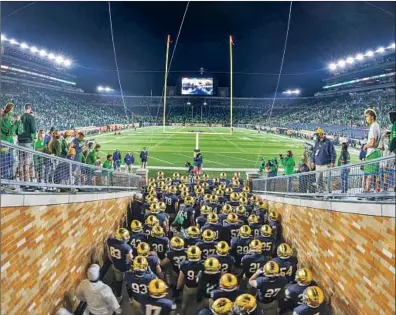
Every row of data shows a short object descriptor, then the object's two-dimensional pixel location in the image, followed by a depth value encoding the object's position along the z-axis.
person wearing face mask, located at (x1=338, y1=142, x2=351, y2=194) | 6.10
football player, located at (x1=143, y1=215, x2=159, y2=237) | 6.82
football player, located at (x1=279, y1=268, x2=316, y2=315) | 4.75
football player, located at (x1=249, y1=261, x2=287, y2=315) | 4.93
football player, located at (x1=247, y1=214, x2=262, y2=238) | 7.37
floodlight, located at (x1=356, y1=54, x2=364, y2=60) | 36.50
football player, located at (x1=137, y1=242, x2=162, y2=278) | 5.42
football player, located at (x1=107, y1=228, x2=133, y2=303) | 6.07
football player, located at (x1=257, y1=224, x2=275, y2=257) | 6.60
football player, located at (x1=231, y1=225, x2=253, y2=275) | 6.38
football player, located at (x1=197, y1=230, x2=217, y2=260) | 5.94
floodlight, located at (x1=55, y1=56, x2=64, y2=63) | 36.68
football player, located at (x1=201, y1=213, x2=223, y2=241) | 6.71
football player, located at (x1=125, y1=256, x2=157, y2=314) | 4.69
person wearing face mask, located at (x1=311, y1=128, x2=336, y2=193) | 7.81
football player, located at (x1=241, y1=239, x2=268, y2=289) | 5.79
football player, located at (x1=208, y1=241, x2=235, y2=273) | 5.46
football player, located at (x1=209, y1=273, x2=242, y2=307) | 4.38
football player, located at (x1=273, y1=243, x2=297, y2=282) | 5.45
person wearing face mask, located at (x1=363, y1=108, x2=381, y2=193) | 5.35
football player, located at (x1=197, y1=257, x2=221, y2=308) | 5.04
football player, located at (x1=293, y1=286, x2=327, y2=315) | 4.19
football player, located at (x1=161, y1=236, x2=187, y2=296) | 5.98
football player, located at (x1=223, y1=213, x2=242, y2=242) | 7.02
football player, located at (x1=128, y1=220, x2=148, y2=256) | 6.51
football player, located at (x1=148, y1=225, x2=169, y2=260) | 6.37
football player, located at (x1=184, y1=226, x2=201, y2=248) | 6.23
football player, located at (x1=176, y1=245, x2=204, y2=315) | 5.36
